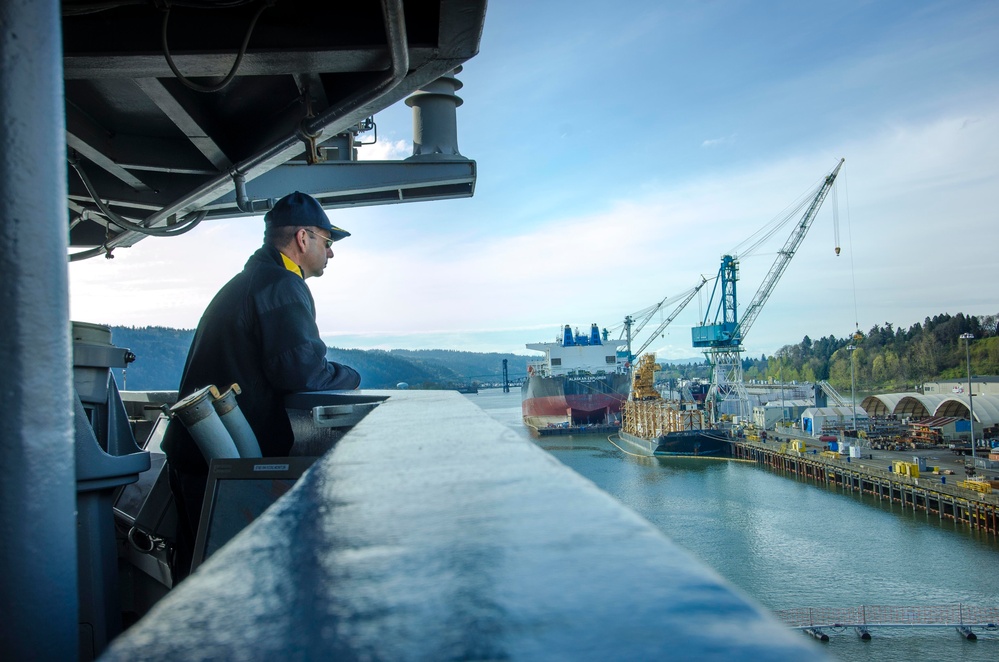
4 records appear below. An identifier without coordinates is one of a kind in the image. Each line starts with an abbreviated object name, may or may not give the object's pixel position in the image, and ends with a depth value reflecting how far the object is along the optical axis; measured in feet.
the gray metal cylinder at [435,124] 15.92
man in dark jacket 7.65
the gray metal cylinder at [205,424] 6.50
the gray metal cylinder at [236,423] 7.12
